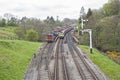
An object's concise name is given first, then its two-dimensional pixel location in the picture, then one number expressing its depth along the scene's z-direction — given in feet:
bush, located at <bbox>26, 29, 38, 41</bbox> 290.52
